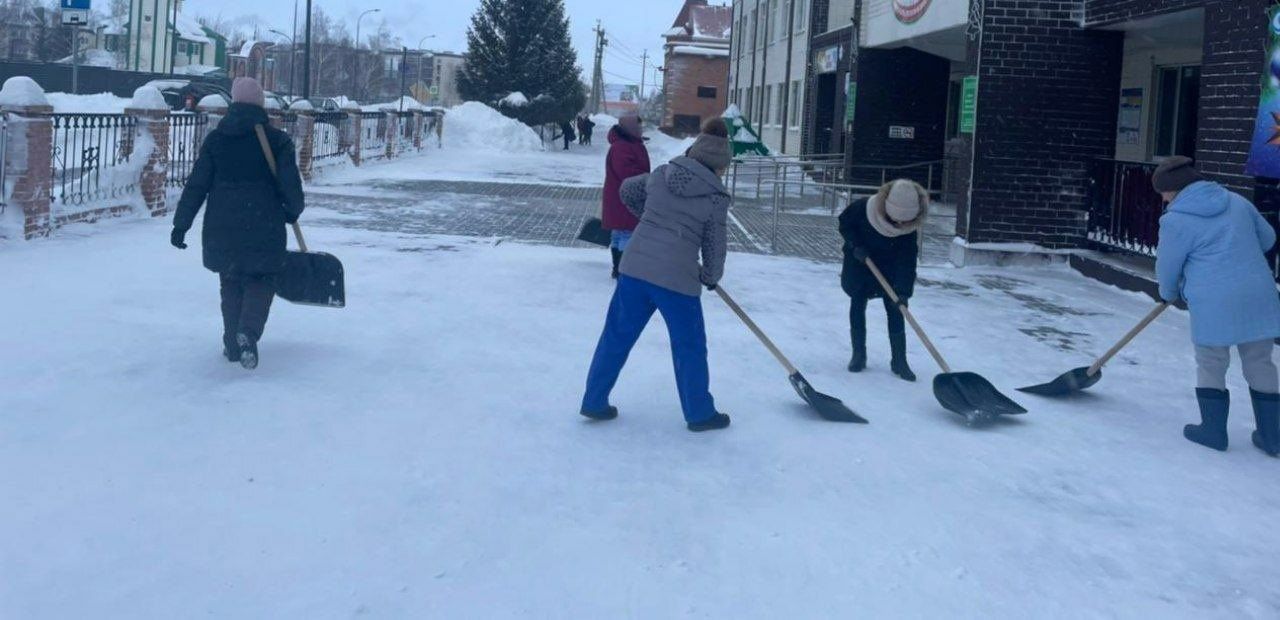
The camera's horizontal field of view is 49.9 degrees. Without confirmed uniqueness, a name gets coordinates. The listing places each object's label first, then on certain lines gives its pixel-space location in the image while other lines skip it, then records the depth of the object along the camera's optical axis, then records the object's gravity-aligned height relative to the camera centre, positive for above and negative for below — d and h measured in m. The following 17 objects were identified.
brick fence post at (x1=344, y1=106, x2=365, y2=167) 26.80 +1.07
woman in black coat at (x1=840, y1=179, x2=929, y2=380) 7.88 -0.19
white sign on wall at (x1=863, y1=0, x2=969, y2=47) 16.42 +2.76
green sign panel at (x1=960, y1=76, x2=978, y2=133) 14.48 +1.25
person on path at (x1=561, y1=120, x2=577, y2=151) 52.25 +2.57
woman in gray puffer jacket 6.40 -0.28
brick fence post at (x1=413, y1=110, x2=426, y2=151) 35.78 +1.52
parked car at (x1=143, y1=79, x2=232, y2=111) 44.09 +2.82
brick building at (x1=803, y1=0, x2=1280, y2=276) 11.03 +1.26
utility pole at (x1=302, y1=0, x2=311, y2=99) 44.97 +3.71
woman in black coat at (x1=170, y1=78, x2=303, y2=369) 7.27 -0.13
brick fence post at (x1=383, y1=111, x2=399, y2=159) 31.05 +1.22
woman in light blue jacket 6.56 -0.23
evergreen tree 52.09 +5.33
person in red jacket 11.41 +0.29
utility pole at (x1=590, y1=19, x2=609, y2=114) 91.12 +9.52
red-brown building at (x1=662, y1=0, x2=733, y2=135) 75.25 +6.93
